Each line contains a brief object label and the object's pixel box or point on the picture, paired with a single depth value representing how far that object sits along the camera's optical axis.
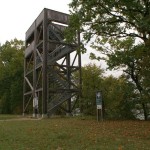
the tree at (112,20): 15.89
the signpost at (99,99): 20.64
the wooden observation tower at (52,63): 31.27
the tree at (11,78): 53.84
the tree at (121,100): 25.19
